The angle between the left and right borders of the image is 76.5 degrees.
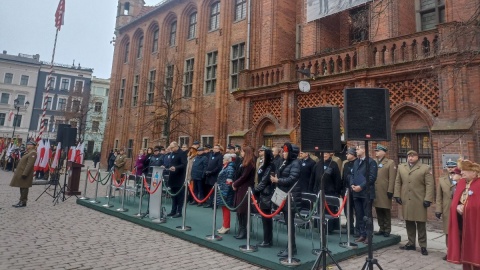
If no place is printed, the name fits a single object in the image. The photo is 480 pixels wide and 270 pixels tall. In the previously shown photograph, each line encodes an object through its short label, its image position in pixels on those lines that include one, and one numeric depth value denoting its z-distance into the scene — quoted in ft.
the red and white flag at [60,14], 53.62
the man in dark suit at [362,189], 22.02
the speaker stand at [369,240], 13.57
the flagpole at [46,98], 48.12
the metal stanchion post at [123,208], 30.04
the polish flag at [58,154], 44.51
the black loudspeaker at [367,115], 15.48
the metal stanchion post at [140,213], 27.94
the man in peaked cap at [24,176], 31.53
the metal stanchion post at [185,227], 23.13
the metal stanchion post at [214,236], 20.77
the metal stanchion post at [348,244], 20.05
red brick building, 28.96
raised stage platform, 17.38
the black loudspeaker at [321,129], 16.28
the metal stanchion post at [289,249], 16.04
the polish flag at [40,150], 48.31
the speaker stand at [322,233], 14.76
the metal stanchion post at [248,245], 18.39
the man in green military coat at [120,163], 48.98
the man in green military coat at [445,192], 19.74
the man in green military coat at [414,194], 20.42
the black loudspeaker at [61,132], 39.86
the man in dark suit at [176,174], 27.40
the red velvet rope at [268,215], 16.84
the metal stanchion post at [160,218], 25.52
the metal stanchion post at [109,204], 32.04
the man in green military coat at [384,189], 23.34
